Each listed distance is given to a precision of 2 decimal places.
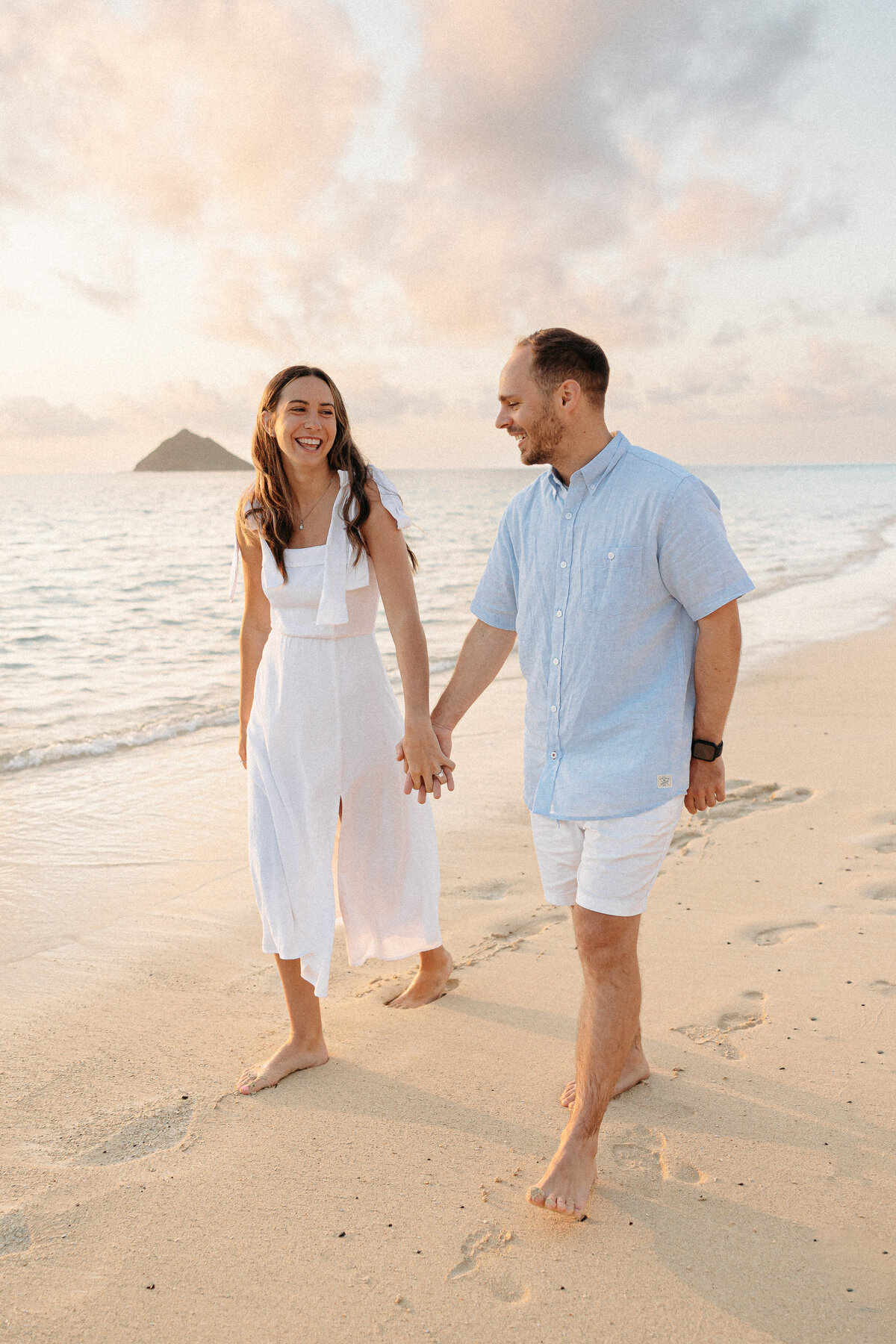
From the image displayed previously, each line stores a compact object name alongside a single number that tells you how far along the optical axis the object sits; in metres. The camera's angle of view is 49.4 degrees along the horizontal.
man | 2.44
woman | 3.12
